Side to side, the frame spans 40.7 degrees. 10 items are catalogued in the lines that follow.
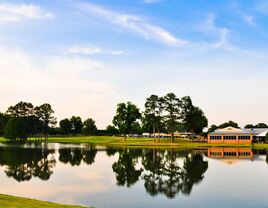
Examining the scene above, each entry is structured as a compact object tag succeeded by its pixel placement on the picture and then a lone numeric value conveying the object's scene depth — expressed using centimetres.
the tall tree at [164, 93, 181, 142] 11500
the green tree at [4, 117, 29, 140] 13438
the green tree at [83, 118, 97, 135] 19475
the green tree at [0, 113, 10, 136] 16026
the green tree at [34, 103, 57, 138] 15275
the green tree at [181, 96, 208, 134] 11625
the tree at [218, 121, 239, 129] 17708
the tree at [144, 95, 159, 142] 11619
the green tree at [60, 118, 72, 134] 19588
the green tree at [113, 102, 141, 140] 12519
